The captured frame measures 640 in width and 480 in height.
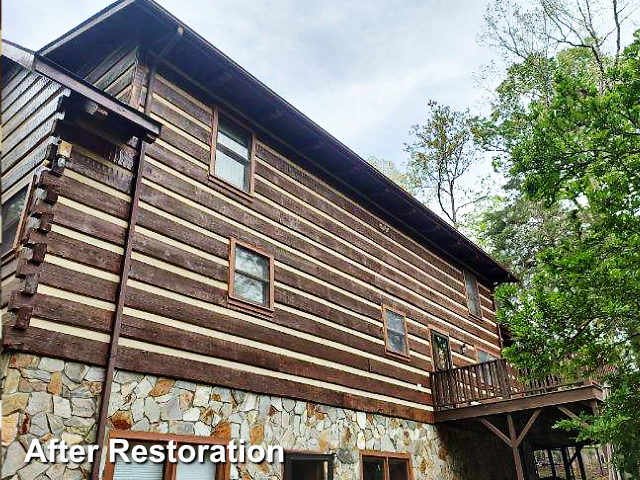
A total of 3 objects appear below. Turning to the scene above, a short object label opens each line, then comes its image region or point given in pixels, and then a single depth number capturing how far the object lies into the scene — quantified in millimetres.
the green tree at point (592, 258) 6328
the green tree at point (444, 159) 24766
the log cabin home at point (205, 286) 5500
